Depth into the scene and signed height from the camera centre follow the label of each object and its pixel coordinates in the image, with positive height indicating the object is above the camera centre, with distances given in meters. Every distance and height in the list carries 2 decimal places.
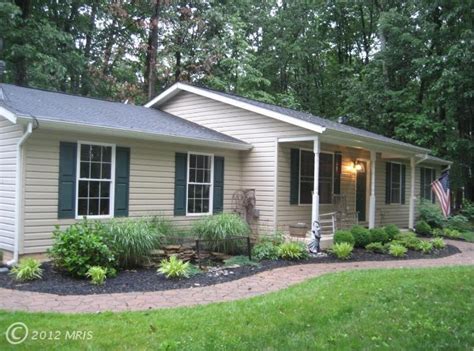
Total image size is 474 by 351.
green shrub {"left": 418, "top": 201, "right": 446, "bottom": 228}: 15.73 -0.87
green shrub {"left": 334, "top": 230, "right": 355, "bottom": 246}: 10.01 -1.11
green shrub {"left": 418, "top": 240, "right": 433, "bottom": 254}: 10.37 -1.32
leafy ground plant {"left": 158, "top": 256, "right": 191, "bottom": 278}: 6.86 -1.32
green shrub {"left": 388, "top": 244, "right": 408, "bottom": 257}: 9.65 -1.32
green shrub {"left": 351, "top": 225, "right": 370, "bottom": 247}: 10.64 -1.14
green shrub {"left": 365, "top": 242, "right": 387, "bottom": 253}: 10.23 -1.34
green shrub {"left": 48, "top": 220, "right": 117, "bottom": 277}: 6.82 -1.09
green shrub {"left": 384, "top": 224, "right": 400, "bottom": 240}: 11.46 -1.06
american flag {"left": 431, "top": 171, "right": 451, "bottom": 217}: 13.11 +0.00
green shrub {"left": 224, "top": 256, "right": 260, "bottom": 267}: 8.21 -1.43
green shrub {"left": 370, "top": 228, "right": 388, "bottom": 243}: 10.89 -1.13
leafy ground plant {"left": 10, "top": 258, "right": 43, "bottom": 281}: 6.52 -1.34
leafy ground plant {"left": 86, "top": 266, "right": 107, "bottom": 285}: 6.44 -1.35
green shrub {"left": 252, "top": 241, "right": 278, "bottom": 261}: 8.87 -1.32
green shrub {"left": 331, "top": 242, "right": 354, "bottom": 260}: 9.24 -1.30
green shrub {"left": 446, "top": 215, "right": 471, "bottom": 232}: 15.84 -1.12
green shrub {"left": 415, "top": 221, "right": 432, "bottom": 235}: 14.23 -1.19
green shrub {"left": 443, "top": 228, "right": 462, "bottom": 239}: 13.88 -1.32
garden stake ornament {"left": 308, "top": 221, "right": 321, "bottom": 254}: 9.91 -1.14
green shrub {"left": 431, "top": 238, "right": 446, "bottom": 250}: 10.99 -1.30
